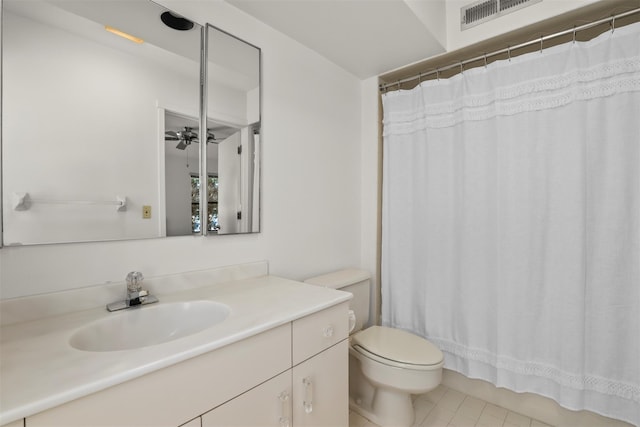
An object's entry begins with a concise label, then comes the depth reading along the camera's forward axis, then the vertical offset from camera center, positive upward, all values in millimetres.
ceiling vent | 1706 +1136
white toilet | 1531 -807
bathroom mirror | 1003 +337
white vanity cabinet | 695 -503
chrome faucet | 1119 -316
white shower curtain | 1454 -74
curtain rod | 1480 +916
